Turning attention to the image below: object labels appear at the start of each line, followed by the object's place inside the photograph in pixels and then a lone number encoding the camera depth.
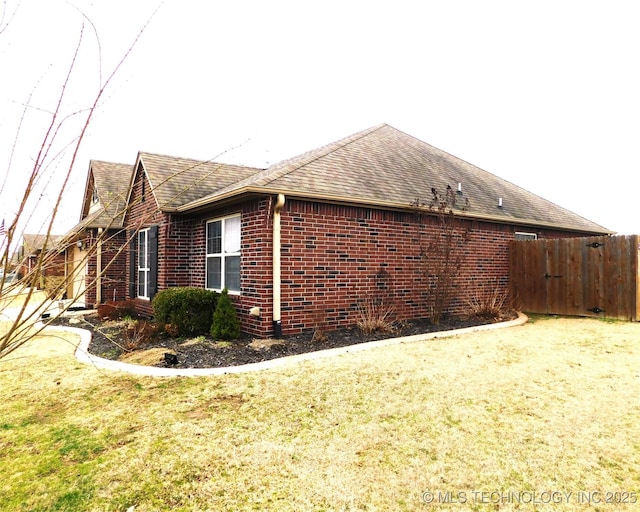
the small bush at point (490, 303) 10.22
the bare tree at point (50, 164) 1.59
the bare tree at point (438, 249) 9.46
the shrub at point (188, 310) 8.00
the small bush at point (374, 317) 8.10
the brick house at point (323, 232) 7.79
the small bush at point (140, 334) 7.12
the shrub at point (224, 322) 7.52
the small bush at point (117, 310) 11.17
